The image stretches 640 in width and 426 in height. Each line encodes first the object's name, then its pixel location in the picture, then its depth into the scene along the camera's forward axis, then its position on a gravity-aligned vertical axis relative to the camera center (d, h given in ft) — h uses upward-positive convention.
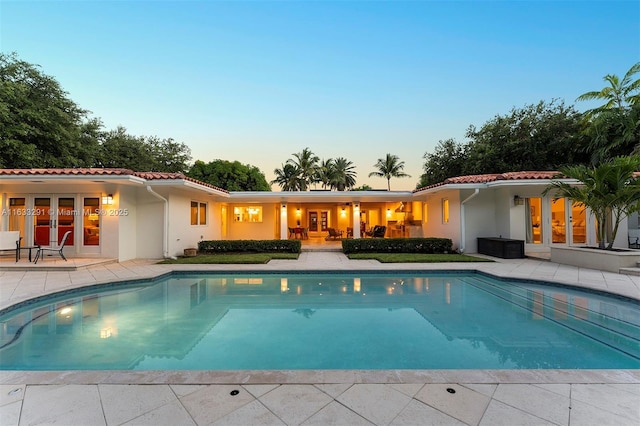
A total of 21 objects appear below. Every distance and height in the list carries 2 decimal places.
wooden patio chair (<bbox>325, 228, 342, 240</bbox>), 53.00 -2.39
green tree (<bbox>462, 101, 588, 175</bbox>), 55.67 +15.35
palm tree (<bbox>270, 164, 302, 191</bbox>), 115.34 +18.06
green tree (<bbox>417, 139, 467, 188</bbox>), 68.72 +14.49
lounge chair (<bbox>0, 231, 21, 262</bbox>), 27.23 -1.55
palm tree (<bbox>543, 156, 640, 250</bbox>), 25.16 +2.66
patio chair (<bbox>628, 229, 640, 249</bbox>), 39.45 -2.31
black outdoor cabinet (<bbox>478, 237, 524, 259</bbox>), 32.22 -3.09
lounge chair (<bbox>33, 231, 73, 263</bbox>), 27.55 -2.49
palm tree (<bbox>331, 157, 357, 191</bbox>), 117.19 +19.48
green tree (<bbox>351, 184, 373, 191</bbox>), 137.14 +16.51
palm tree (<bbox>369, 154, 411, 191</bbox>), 114.90 +21.78
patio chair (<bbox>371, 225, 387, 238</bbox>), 50.14 -1.65
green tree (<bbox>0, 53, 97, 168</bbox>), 46.09 +18.05
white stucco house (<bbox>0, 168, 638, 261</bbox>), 31.27 +1.53
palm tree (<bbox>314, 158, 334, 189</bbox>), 116.85 +19.70
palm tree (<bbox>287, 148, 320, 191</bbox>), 113.19 +22.70
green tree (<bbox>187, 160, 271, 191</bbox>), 102.01 +17.23
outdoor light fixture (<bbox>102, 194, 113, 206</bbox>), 31.42 +2.67
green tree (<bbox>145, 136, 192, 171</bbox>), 88.53 +22.11
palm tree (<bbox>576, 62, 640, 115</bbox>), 45.55 +20.04
